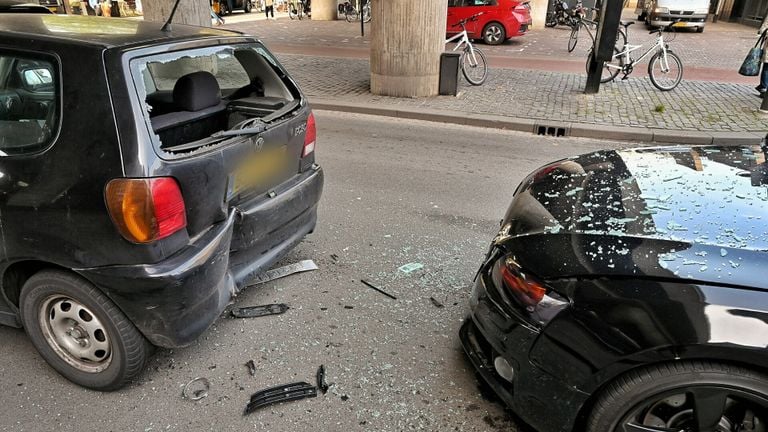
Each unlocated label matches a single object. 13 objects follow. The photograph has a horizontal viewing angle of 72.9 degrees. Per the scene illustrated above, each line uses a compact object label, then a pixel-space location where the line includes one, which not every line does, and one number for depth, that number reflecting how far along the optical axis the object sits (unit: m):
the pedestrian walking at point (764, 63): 8.63
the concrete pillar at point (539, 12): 20.43
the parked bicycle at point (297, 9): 25.48
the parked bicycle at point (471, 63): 10.41
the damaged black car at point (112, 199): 2.31
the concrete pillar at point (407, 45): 8.91
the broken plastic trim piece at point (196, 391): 2.64
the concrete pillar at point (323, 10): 25.19
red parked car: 16.05
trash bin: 9.34
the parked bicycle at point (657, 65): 9.98
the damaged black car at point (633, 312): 1.83
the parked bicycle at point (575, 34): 14.30
